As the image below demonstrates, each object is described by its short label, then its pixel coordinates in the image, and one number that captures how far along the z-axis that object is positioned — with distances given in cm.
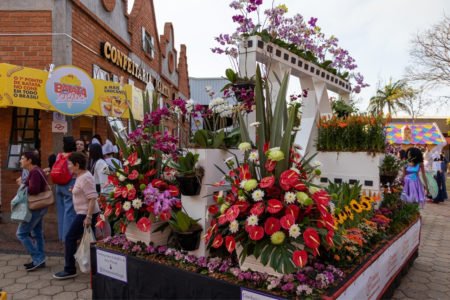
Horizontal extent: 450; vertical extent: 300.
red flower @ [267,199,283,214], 177
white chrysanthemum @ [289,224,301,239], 175
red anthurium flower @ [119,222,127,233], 259
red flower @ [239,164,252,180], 197
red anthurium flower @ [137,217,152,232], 236
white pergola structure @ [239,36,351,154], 281
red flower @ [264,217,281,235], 179
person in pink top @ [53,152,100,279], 360
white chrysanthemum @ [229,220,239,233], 186
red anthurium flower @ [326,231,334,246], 188
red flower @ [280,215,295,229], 175
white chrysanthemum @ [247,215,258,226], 179
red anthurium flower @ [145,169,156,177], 251
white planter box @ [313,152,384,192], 390
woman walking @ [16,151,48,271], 391
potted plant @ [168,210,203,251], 226
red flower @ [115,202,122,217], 248
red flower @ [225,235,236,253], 188
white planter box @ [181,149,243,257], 234
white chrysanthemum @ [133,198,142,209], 238
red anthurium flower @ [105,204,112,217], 256
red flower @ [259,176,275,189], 183
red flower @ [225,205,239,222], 183
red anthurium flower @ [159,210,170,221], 230
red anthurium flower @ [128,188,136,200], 241
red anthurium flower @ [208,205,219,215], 224
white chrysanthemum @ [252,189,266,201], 184
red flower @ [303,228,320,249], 175
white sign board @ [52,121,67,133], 630
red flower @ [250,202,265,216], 179
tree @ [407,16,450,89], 1617
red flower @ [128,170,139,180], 244
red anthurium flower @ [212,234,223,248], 197
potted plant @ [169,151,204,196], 224
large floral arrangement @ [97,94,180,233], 233
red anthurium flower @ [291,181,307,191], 185
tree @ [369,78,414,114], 2834
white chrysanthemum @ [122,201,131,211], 240
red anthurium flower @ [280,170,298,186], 180
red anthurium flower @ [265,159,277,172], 187
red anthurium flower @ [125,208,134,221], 240
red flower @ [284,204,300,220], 181
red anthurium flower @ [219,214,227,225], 189
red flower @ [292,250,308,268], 171
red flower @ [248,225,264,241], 179
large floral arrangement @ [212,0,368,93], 283
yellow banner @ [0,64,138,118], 529
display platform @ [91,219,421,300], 197
